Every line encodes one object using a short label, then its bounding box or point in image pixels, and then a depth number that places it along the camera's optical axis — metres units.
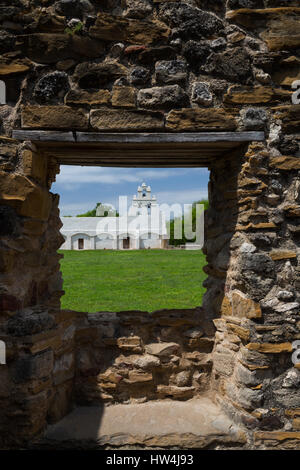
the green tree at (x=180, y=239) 27.78
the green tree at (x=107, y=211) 37.38
